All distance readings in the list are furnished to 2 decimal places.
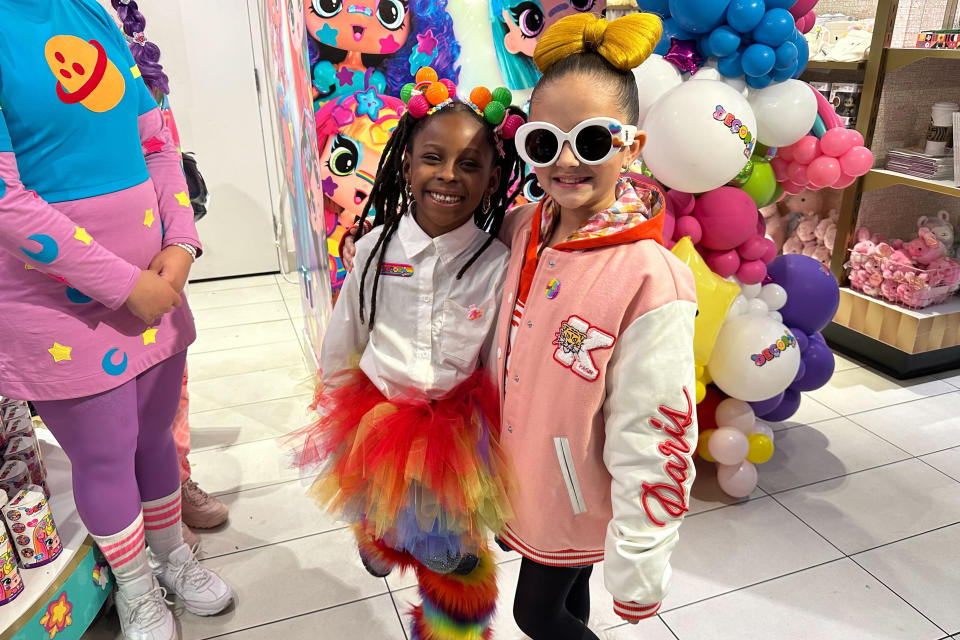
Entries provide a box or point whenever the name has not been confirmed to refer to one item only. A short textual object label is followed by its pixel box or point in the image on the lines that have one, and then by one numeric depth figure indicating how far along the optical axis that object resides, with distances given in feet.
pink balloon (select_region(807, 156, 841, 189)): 6.46
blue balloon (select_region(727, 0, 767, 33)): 5.63
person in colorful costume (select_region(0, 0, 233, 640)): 3.82
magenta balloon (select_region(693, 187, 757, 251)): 6.23
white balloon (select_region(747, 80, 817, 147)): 6.09
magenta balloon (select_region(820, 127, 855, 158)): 6.41
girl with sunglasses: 3.15
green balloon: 6.57
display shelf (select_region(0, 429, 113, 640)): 4.56
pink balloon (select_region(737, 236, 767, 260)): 6.48
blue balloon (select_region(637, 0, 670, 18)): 6.37
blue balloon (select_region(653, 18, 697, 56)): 6.25
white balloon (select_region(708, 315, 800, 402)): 6.47
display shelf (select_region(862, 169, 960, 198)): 9.13
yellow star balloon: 6.24
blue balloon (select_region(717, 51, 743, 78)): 5.99
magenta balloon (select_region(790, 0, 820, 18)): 6.14
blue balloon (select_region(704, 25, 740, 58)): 5.83
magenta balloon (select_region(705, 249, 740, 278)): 6.43
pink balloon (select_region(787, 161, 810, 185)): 6.72
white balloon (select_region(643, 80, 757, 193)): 5.51
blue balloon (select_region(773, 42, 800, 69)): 5.90
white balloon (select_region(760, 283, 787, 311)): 6.91
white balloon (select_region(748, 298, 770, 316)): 6.72
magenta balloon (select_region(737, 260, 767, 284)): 6.55
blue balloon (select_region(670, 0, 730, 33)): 5.68
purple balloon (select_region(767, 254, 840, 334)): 7.06
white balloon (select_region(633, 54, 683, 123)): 6.06
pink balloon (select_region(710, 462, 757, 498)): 7.13
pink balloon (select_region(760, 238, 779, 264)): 6.66
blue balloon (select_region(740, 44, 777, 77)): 5.82
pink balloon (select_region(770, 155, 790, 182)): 6.84
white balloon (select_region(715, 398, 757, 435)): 7.00
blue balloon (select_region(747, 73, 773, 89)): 6.10
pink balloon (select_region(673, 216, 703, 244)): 6.27
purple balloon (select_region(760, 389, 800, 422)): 7.55
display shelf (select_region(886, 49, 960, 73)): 8.83
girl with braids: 3.68
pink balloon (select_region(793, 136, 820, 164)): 6.56
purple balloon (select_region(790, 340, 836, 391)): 7.20
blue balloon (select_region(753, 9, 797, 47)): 5.69
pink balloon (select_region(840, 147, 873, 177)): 6.43
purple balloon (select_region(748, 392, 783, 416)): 7.25
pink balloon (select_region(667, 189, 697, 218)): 6.36
